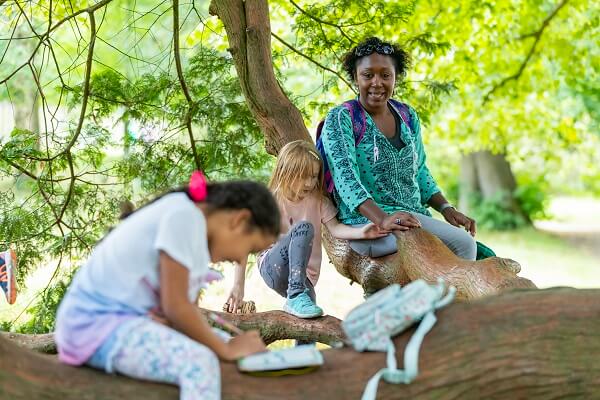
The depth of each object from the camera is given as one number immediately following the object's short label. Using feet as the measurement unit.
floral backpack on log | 8.58
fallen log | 8.18
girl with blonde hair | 13.80
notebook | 8.19
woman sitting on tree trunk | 14.24
